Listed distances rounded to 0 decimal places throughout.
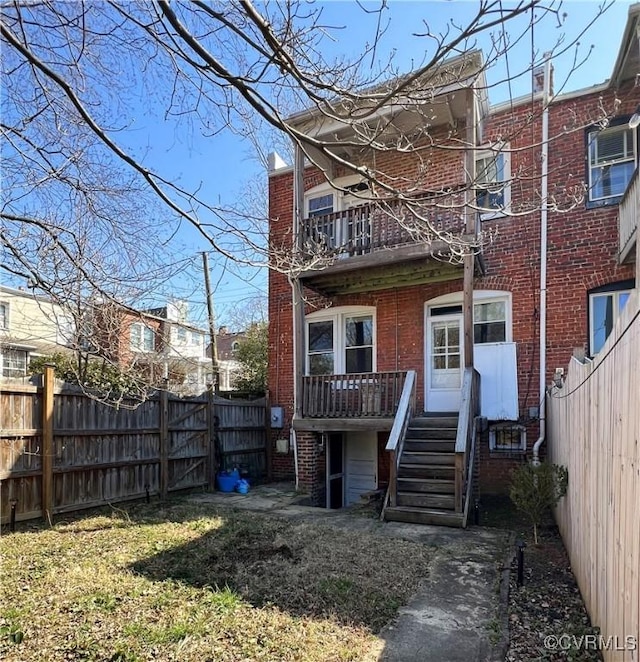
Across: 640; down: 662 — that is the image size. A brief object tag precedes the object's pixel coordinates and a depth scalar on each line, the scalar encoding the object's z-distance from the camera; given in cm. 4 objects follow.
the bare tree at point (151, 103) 312
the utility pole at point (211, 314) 673
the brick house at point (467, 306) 769
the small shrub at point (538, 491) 555
